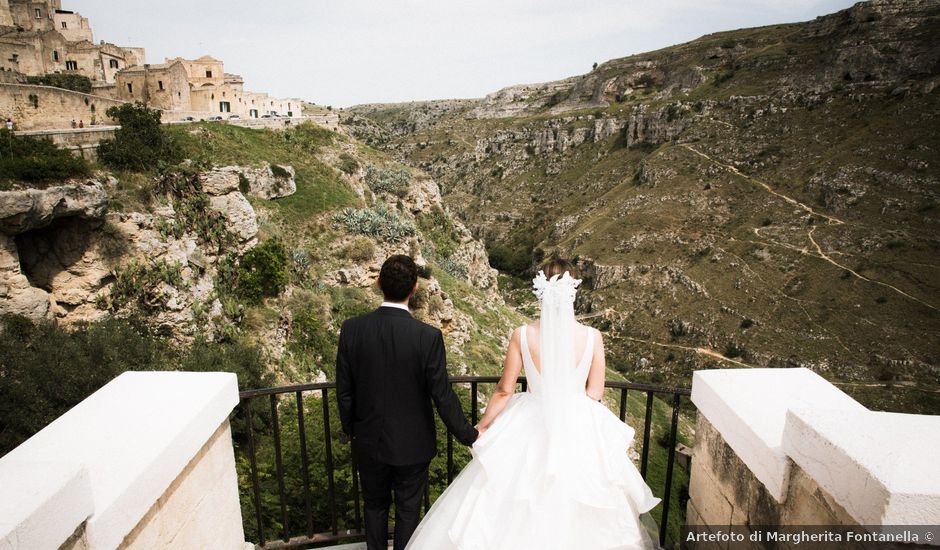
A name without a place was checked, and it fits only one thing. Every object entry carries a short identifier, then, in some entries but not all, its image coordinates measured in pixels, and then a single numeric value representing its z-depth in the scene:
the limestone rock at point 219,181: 17.70
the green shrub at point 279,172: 22.42
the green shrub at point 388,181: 30.39
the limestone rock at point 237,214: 17.59
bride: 2.76
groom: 2.92
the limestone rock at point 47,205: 10.99
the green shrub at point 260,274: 16.59
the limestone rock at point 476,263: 32.81
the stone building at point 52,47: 33.09
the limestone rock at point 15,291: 11.01
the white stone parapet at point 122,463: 1.62
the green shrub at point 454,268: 30.00
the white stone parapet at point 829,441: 1.68
